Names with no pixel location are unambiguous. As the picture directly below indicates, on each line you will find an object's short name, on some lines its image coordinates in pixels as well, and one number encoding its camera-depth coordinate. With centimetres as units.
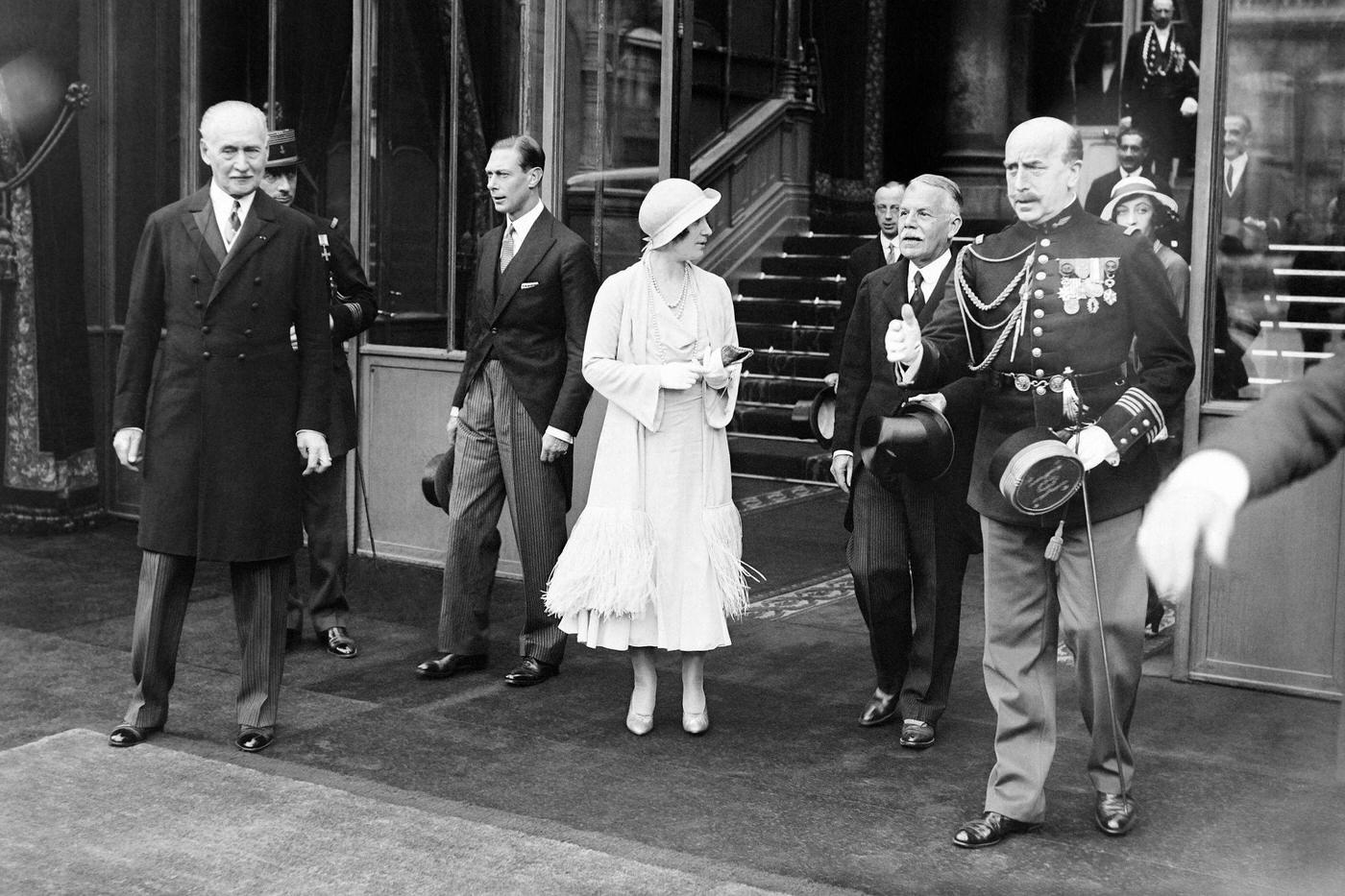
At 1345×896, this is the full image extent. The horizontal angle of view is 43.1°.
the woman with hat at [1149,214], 686
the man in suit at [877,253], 792
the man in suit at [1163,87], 1205
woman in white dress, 571
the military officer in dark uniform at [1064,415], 473
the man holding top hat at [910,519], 568
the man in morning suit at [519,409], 646
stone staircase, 1166
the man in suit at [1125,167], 1113
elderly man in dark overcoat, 551
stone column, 1537
